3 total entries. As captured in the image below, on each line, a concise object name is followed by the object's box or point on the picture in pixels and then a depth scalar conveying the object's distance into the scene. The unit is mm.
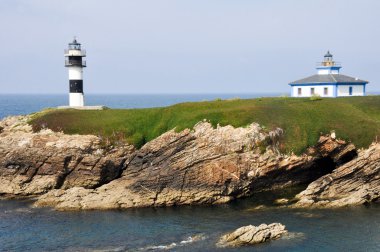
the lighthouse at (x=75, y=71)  87125
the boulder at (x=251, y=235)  43531
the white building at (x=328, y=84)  85000
